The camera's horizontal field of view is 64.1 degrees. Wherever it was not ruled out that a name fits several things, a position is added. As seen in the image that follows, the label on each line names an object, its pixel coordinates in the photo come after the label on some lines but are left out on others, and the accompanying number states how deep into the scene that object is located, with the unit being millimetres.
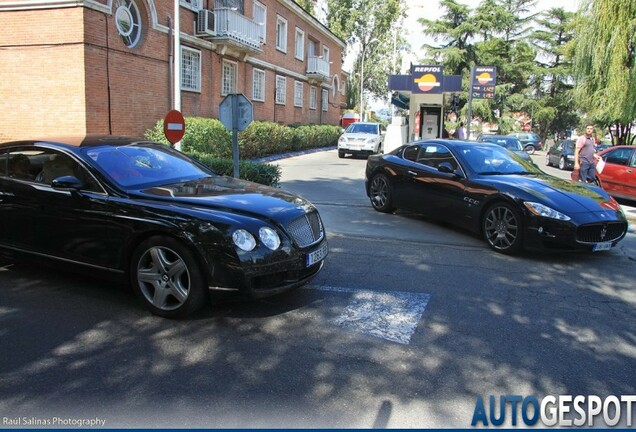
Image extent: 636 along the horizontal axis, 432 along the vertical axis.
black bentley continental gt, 4082
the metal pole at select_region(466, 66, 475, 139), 17159
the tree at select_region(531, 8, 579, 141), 50688
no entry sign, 8875
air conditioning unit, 19516
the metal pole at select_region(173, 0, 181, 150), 14248
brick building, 13641
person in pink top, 11883
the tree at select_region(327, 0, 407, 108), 52438
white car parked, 23266
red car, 12039
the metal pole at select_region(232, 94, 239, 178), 8086
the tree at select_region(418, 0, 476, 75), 47875
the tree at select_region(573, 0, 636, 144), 17875
